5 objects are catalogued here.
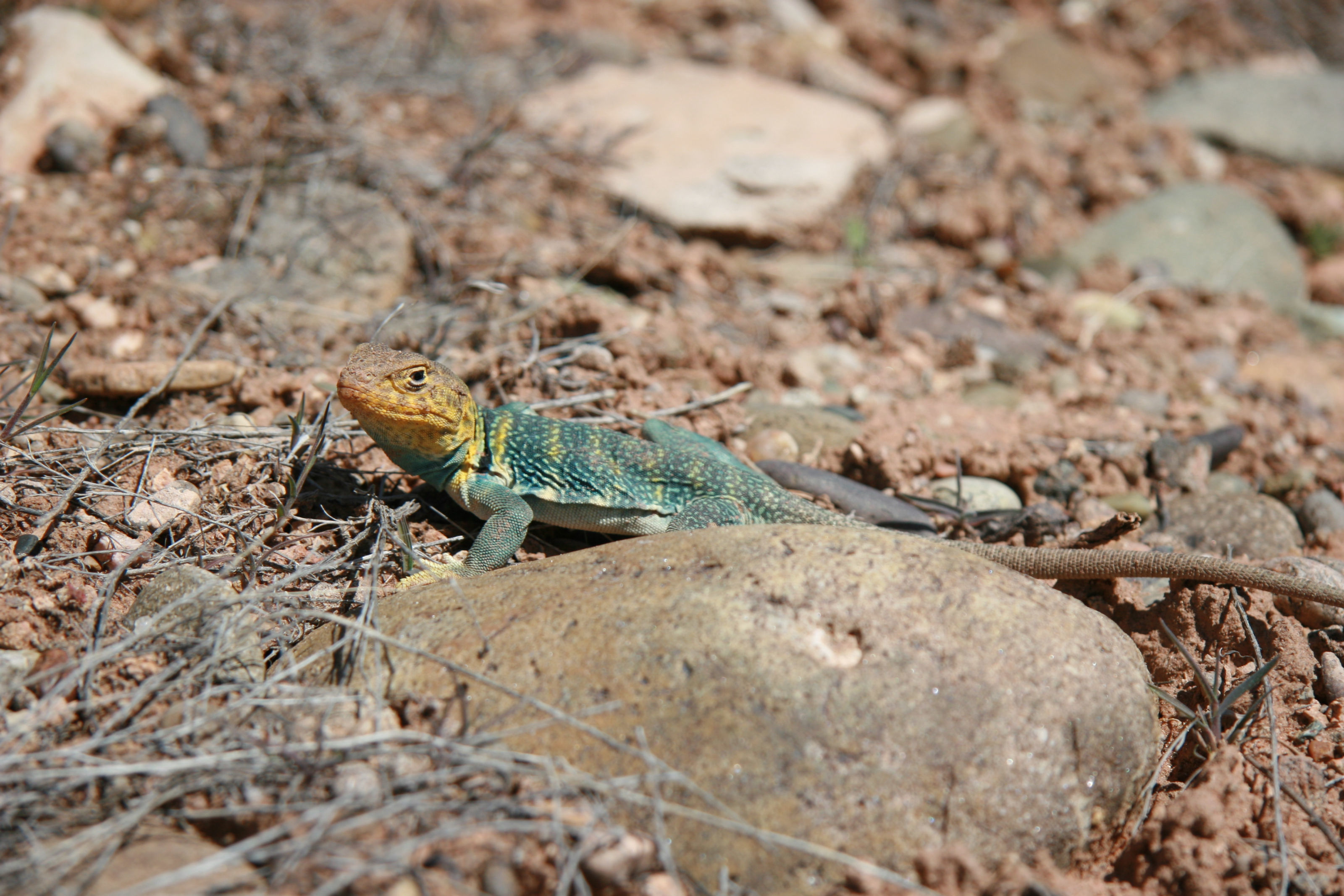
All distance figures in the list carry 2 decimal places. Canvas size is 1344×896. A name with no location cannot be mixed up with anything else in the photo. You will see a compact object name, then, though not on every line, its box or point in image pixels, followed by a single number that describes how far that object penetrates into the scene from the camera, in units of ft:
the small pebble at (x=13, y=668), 8.16
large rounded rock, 8.03
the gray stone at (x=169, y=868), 6.54
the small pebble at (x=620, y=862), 7.31
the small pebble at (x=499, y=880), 7.12
